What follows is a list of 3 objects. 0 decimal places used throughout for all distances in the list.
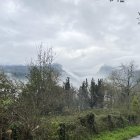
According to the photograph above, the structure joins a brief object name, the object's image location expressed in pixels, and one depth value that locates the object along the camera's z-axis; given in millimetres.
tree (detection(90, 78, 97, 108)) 44883
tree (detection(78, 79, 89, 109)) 42709
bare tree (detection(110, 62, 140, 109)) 37804
